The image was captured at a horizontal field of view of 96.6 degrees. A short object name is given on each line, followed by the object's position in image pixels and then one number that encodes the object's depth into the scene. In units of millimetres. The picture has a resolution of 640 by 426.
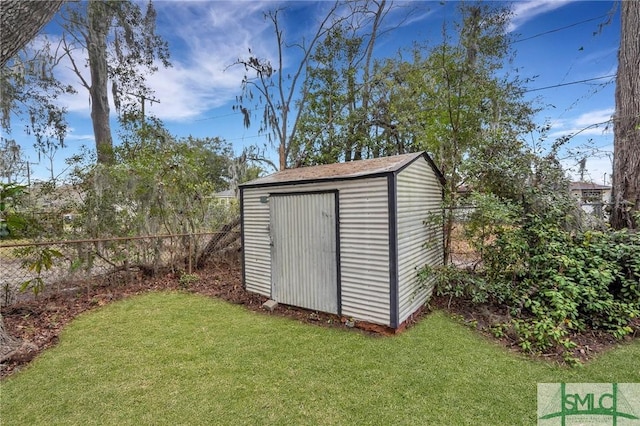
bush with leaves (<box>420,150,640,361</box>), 3107
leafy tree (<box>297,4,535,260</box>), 5168
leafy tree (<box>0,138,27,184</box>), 6486
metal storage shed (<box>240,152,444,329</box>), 3221
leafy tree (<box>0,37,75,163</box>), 8648
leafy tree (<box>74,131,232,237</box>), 5059
